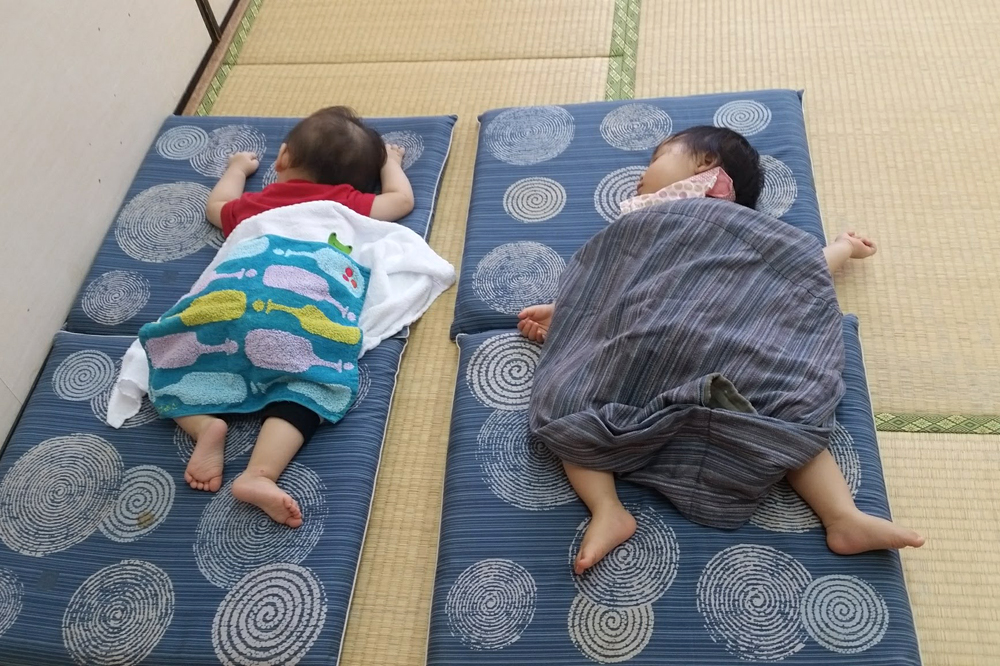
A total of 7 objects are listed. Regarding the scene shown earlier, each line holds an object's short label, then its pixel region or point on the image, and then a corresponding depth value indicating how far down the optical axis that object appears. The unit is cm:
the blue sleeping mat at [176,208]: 187
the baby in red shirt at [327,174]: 190
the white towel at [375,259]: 175
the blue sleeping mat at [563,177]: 178
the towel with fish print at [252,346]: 155
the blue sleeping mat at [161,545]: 137
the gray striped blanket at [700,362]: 131
